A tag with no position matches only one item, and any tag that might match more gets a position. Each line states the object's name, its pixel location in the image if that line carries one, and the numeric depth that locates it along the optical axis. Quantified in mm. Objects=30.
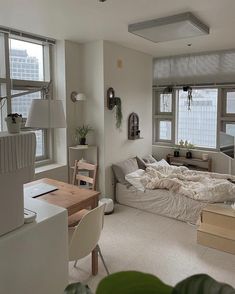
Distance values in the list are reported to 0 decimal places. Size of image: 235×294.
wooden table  2430
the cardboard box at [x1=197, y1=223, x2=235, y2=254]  3018
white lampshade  2051
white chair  2154
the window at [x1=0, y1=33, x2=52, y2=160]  3541
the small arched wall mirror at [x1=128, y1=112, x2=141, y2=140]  4807
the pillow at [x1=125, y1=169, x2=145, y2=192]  4227
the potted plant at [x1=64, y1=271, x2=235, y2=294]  549
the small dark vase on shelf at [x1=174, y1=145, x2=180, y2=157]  5578
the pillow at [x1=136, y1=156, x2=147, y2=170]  4891
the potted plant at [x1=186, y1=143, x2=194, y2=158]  5452
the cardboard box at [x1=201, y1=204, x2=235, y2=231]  3098
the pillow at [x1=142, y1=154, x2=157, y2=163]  5159
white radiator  1495
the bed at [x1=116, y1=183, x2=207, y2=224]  3754
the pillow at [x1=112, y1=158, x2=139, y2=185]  4383
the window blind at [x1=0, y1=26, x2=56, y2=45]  3429
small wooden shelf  4274
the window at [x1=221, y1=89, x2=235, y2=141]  5059
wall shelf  5262
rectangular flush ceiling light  2922
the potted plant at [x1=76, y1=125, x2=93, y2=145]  4199
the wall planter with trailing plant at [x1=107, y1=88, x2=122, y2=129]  4238
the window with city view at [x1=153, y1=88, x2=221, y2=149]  5332
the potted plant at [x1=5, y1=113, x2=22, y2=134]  1619
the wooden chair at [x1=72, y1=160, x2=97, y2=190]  3169
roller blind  4922
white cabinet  1577
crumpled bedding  3639
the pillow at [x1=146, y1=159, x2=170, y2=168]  4863
